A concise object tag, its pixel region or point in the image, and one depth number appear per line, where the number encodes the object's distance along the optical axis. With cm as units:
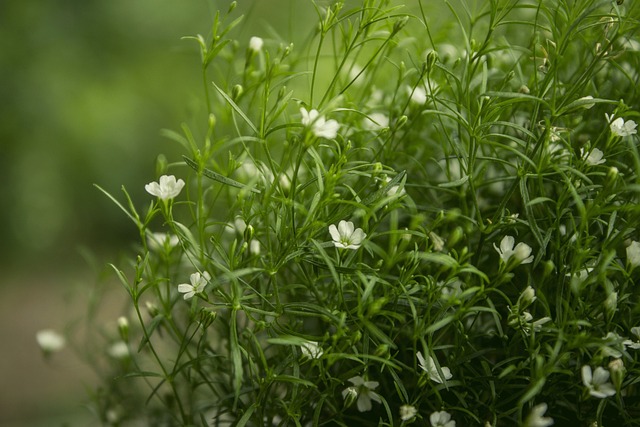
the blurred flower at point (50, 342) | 67
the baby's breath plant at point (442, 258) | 57
